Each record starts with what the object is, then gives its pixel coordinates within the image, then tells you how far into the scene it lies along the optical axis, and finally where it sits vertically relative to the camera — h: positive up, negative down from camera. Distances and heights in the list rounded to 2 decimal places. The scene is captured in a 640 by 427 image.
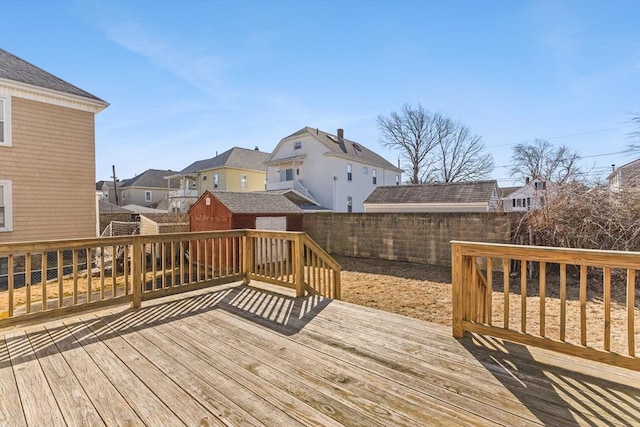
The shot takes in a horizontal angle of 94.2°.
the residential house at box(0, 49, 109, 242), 8.62 +1.75
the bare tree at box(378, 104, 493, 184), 28.92 +6.24
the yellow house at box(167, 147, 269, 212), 24.72 +3.25
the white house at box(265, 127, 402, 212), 21.17 +3.07
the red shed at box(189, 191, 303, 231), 10.06 -0.09
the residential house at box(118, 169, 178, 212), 33.84 +2.35
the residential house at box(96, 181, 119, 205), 35.80 +2.27
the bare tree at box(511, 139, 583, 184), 30.52 +5.86
